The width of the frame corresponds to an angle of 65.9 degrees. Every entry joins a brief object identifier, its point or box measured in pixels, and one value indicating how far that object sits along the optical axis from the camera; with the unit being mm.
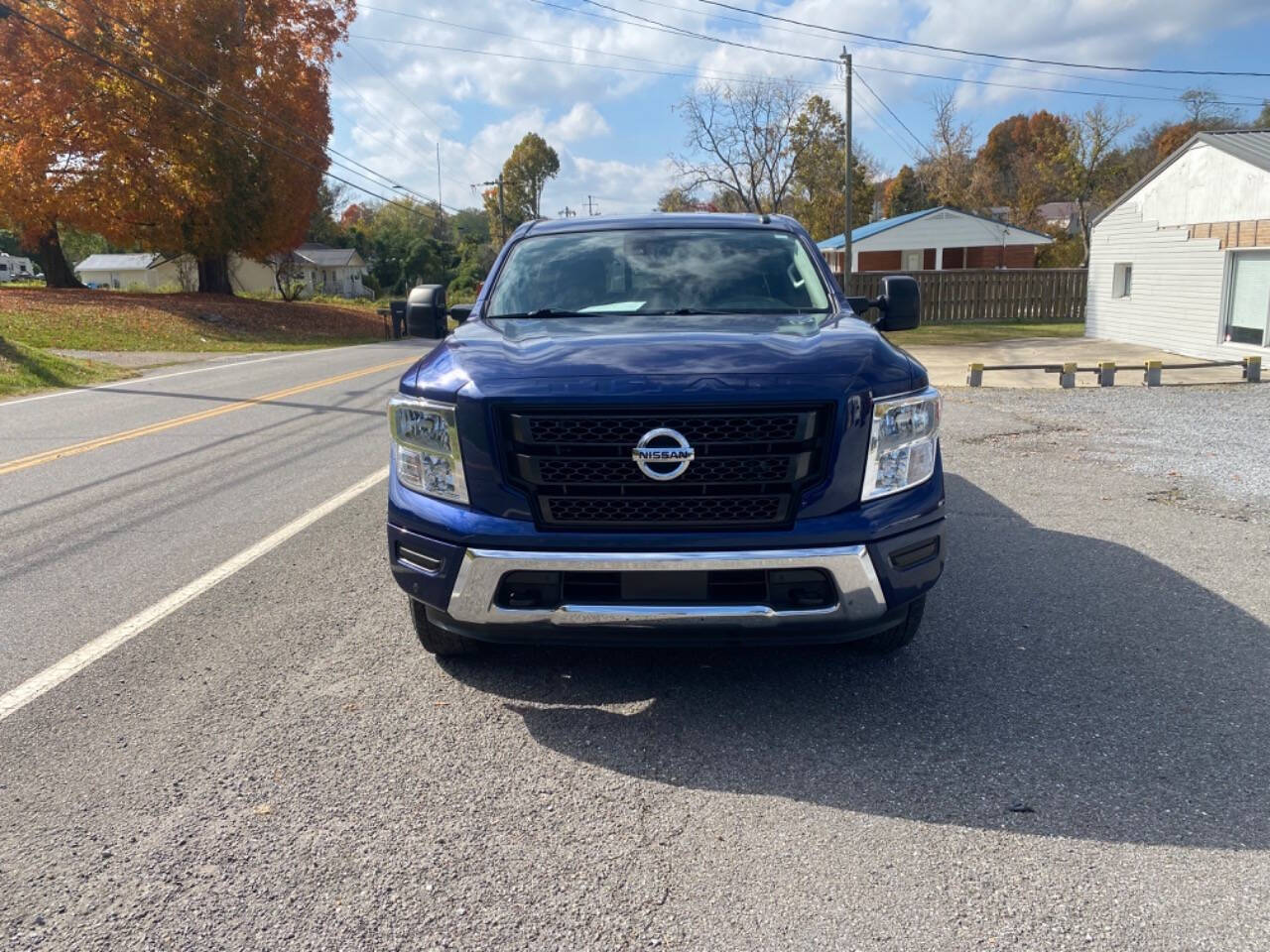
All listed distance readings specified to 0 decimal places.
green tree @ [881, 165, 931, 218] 63500
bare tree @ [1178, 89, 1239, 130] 55500
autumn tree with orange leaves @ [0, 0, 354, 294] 28469
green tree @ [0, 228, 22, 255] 105250
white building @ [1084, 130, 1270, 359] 17562
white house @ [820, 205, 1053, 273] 39562
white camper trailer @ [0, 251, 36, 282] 100438
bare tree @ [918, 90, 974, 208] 50500
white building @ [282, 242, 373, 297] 82312
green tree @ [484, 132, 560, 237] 90438
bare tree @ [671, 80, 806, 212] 47188
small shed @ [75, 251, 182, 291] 84188
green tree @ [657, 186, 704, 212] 48906
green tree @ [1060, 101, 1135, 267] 39156
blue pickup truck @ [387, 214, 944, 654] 3324
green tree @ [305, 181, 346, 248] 67538
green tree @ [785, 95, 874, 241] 46812
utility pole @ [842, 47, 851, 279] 27641
